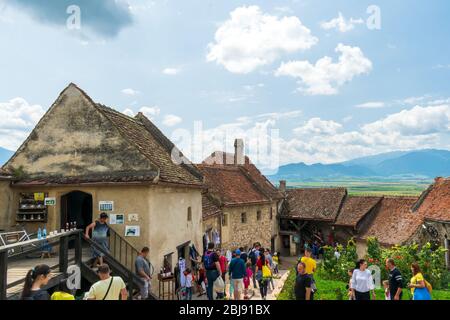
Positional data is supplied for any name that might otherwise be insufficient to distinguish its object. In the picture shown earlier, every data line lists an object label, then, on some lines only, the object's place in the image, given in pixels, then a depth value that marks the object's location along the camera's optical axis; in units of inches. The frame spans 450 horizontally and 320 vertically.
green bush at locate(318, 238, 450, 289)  665.0
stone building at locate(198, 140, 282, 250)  964.0
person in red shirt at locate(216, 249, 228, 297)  538.2
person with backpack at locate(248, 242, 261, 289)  636.1
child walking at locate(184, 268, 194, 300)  522.3
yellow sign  514.6
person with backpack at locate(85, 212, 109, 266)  444.8
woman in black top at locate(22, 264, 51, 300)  243.6
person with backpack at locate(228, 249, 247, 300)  472.7
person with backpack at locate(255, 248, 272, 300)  563.8
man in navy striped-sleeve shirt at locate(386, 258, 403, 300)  351.6
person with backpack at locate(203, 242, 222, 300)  479.8
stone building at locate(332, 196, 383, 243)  1251.2
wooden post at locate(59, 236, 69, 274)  378.0
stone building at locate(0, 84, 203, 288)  489.1
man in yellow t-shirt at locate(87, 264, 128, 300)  270.8
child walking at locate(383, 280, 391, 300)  414.6
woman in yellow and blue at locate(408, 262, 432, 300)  319.6
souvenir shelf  512.1
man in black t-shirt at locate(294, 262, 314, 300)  335.3
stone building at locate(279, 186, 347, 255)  1369.3
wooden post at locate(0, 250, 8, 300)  274.8
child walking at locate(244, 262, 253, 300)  565.3
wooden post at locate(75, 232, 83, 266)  412.5
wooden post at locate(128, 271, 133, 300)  419.8
